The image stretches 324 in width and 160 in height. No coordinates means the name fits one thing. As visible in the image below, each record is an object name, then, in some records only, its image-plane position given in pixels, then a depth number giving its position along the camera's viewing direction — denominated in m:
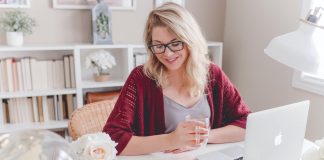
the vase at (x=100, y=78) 2.66
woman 1.35
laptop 0.92
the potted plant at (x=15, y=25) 2.35
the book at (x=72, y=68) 2.55
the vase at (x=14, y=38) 2.38
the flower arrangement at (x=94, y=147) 0.87
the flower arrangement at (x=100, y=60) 2.56
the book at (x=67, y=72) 2.56
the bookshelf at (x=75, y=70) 2.45
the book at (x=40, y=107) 2.59
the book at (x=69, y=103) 2.65
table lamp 0.96
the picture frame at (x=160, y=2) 2.87
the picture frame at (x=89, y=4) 2.58
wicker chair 1.61
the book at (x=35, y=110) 2.58
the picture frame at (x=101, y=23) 2.55
